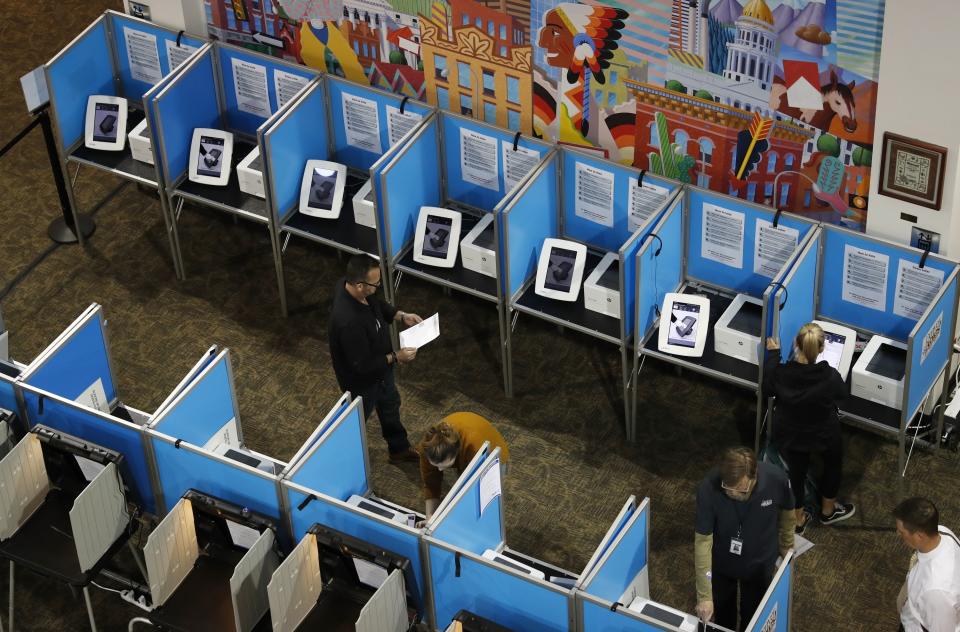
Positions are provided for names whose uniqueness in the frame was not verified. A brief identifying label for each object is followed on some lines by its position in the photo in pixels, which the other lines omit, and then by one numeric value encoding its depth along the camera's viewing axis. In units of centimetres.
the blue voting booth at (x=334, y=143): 823
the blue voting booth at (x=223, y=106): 852
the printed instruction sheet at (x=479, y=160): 813
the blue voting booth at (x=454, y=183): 792
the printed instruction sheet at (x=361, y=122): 846
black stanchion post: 898
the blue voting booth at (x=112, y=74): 887
